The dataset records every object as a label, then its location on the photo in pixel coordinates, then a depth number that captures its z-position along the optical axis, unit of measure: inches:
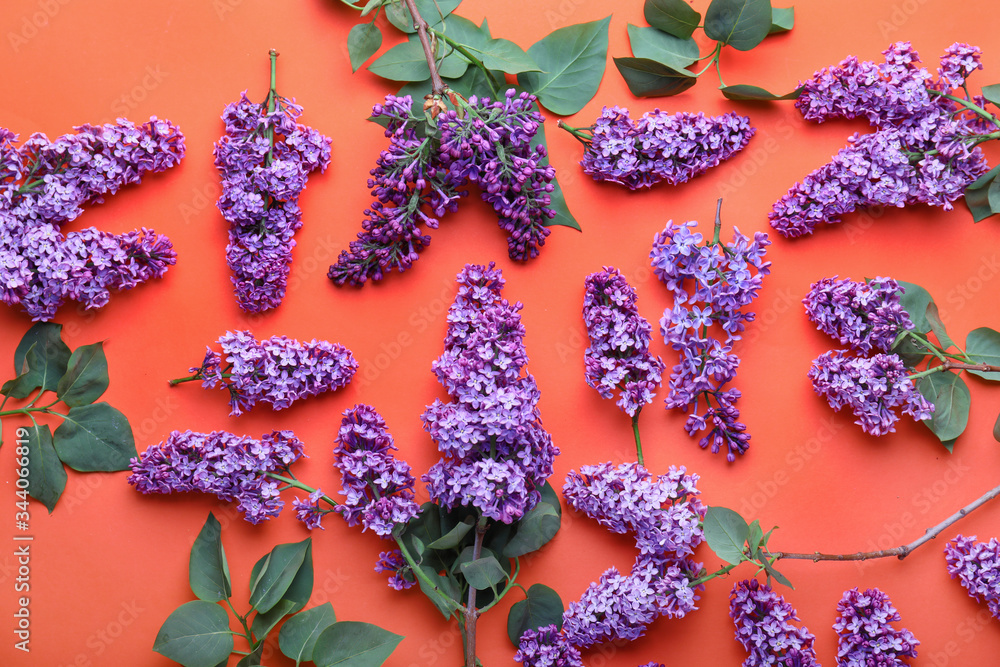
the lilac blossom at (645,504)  32.1
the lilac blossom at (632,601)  31.8
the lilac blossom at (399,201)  32.6
